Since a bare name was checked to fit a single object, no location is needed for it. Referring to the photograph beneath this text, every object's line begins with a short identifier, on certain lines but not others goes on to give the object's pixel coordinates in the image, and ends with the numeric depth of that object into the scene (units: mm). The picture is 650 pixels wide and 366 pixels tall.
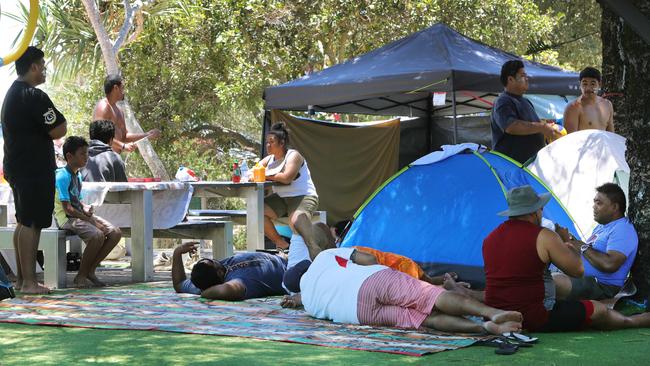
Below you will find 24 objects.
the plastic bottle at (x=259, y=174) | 17360
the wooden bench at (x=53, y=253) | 13991
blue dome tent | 12687
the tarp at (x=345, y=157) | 24231
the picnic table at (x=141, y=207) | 14379
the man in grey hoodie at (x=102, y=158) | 15295
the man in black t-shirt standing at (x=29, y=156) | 13170
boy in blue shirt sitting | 14020
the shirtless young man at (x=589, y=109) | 14987
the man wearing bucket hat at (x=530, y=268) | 9347
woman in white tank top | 17800
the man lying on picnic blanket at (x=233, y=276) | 12518
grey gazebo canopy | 18034
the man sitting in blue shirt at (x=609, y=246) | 11383
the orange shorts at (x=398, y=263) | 11361
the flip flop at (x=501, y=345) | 8351
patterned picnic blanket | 9039
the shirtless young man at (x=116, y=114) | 16906
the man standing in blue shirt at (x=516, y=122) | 14093
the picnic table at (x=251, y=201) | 16657
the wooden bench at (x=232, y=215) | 18383
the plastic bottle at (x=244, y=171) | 17921
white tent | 13471
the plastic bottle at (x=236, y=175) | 17082
